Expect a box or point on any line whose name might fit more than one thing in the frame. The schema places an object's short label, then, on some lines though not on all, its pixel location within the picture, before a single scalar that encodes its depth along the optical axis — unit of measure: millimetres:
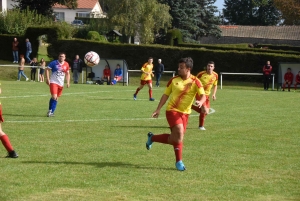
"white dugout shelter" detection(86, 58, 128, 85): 42406
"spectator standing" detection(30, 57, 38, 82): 41288
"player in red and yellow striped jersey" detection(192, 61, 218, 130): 16531
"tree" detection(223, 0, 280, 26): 127438
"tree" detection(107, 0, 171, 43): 67000
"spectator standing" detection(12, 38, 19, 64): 47719
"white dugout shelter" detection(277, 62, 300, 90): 40188
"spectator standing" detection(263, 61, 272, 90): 39625
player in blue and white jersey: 18484
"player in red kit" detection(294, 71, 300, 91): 38469
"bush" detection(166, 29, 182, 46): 65250
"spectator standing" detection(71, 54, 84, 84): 40688
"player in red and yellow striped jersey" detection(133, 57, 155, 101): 26553
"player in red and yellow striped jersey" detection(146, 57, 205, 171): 10297
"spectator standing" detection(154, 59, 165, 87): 41250
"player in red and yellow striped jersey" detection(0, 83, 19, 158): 10714
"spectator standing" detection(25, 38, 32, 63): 46781
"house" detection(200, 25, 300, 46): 98312
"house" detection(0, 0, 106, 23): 114306
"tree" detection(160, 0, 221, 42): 73438
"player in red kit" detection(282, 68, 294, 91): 38844
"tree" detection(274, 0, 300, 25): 83531
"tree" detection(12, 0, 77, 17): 65750
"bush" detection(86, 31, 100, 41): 64544
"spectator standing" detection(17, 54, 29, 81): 40412
